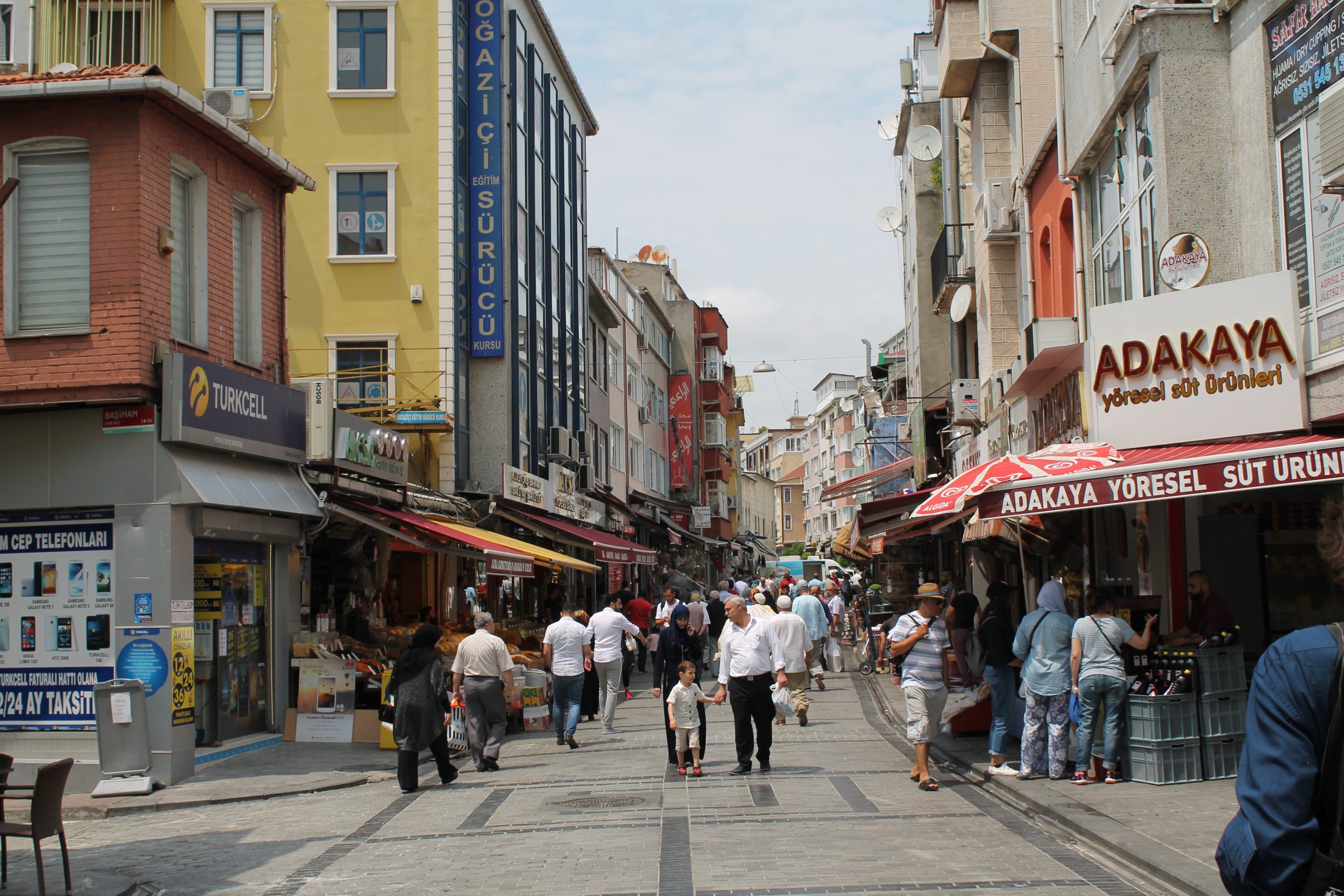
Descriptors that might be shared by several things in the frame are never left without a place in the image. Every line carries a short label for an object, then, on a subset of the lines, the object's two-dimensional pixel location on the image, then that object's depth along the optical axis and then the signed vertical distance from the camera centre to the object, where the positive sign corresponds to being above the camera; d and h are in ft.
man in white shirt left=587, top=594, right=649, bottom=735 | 58.29 -3.49
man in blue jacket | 9.69 -1.59
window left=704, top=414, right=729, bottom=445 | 231.71 +25.66
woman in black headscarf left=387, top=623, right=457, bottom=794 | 41.70 -4.10
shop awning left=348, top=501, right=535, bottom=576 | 58.23 +1.68
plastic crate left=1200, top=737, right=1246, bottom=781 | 36.65 -5.52
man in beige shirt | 46.60 -3.91
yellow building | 85.71 +28.66
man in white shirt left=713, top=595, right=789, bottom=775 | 43.11 -3.43
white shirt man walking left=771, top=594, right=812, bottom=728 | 52.65 -3.23
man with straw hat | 39.01 -3.31
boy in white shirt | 43.34 -4.63
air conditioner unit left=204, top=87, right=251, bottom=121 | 69.77 +26.86
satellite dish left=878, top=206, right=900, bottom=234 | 128.77 +34.66
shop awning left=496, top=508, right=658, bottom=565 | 88.02 +2.49
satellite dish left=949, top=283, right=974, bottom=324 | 81.00 +16.63
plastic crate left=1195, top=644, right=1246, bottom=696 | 36.68 -3.07
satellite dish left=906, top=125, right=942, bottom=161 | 97.40 +31.85
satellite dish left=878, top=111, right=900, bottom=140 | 124.67 +42.69
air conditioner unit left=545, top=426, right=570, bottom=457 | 103.09 +10.71
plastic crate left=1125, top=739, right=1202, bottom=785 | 36.35 -5.57
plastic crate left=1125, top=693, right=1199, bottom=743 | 36.24 -4.33
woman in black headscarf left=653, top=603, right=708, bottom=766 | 67.41 -3.70
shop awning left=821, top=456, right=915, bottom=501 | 104.78 +7.53
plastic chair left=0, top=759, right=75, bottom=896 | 25.84 -4.42
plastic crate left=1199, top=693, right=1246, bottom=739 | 36.60 -4.38
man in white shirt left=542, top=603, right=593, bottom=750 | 52.85 -3.65
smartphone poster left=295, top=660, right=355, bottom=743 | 52.95 -5.03
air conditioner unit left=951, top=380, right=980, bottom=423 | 84.28 +10.77
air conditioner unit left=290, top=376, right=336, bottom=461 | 54.60 +6.81
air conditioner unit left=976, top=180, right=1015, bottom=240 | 71.82 +19.74
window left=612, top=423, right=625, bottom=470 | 147.02 +14.54
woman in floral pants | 38.60 -3.54
